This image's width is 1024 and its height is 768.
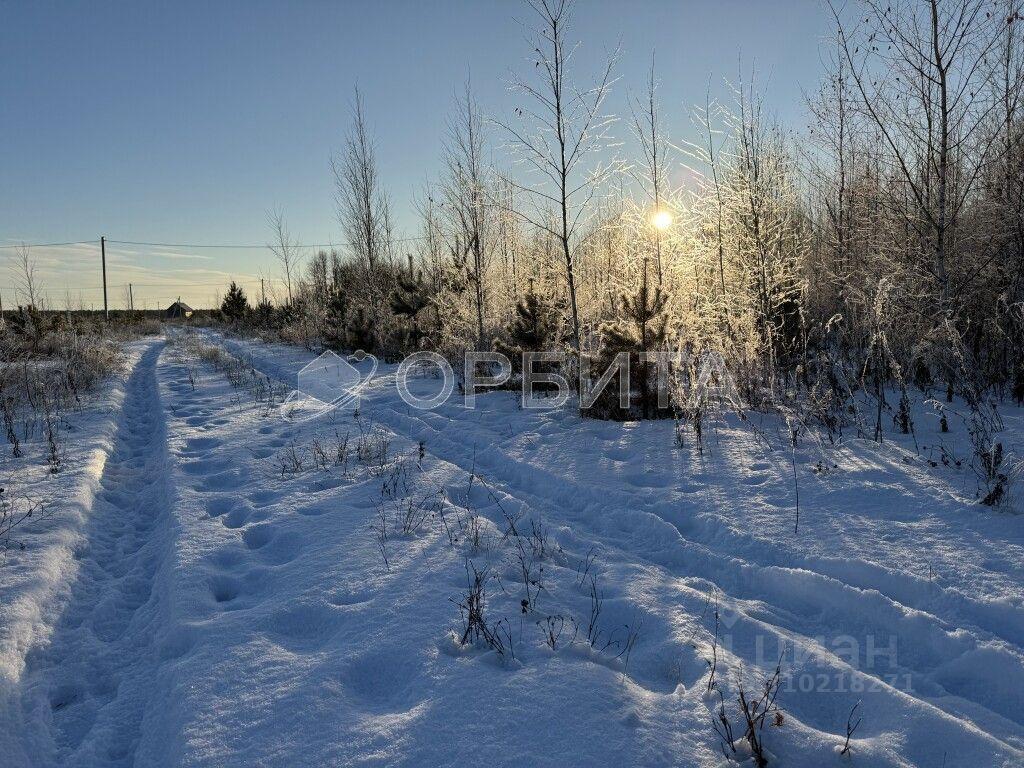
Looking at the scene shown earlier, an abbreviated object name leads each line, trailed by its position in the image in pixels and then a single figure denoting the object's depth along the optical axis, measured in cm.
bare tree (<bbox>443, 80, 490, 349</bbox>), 1234
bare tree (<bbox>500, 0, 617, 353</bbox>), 820
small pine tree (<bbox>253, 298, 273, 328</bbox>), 3391
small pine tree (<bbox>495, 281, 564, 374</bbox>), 952
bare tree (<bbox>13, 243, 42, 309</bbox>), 1861
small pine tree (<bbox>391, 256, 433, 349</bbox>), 1592
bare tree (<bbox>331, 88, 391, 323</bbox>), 2005
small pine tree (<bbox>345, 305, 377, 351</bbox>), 1862
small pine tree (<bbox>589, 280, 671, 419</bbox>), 738
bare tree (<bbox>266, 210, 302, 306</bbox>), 3016
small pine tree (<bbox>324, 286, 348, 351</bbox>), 2042
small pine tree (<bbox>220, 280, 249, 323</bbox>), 3988
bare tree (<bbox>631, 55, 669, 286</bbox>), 823
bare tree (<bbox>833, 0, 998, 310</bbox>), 611
